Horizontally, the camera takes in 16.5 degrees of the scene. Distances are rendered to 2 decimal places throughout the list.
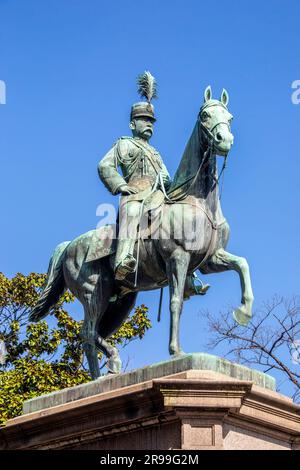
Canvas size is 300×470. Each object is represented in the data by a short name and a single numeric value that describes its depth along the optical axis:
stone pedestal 9.62
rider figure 11.53
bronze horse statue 11.16
